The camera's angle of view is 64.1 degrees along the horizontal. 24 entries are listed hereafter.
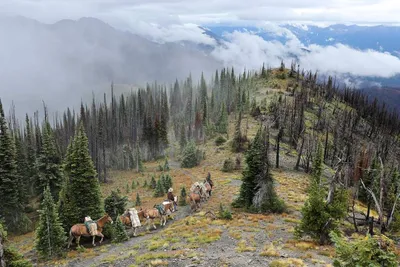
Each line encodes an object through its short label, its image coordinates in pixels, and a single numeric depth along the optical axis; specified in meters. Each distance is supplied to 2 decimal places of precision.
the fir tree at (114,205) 34.00
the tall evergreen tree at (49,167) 48.97
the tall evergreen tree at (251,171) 32.47
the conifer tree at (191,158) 72.62
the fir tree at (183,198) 38.72
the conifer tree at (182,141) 104.48
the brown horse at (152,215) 30.42
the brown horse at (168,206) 32.22
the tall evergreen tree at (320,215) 21.66
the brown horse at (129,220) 28.94
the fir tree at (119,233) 27.36
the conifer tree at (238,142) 72.35
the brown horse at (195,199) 34.96
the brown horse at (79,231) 26.16
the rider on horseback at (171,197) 35.63
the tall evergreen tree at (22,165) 49.84
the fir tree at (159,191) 48.34
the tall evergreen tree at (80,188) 29.04
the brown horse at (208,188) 39.94
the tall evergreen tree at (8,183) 42.91
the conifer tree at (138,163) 84.00
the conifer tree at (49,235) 24.00
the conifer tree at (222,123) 101.62
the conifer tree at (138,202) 43.54
